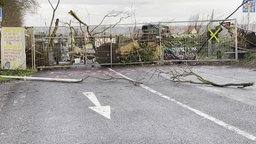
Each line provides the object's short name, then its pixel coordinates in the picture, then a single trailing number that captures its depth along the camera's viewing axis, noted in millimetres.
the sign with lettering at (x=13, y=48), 16453
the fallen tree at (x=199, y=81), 9919
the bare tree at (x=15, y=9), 28656
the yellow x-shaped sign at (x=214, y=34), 18234
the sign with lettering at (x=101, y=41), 18047
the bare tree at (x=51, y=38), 17469
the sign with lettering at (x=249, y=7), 19609
